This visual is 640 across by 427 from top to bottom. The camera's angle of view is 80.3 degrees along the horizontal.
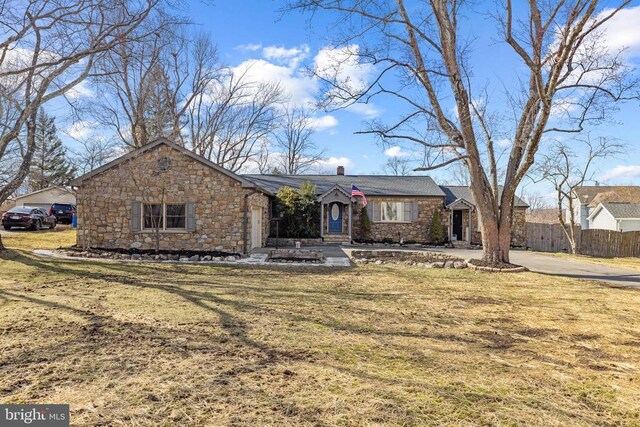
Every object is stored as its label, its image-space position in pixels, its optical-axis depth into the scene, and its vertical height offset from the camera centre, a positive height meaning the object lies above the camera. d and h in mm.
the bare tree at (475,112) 10430 +3453
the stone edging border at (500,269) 11094 -1278
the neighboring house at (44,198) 33469 +2580
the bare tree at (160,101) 22578 +7878
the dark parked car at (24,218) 21953 +514
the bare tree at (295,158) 37750 +6886
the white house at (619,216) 30969 +834
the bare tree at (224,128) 26859 +7239
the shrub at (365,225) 21256 +65
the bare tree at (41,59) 10250 +5023
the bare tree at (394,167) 41259 +6623
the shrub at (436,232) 21078 -332
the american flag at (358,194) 20266 +1717
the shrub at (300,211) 20047 +796
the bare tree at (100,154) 24144 +4733
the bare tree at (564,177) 19875 +2622
